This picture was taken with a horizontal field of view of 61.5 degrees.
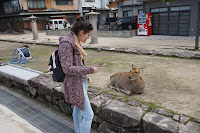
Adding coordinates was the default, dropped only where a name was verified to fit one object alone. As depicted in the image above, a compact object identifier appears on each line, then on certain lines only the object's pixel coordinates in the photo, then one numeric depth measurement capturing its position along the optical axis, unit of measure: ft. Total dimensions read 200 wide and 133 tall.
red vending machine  51.47
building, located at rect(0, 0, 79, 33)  87.54
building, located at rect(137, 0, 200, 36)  45.55
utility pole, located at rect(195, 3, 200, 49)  28.04
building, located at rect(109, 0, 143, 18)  77.87
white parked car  84.17
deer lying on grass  11.97
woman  7.23
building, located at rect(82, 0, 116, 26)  106.40
